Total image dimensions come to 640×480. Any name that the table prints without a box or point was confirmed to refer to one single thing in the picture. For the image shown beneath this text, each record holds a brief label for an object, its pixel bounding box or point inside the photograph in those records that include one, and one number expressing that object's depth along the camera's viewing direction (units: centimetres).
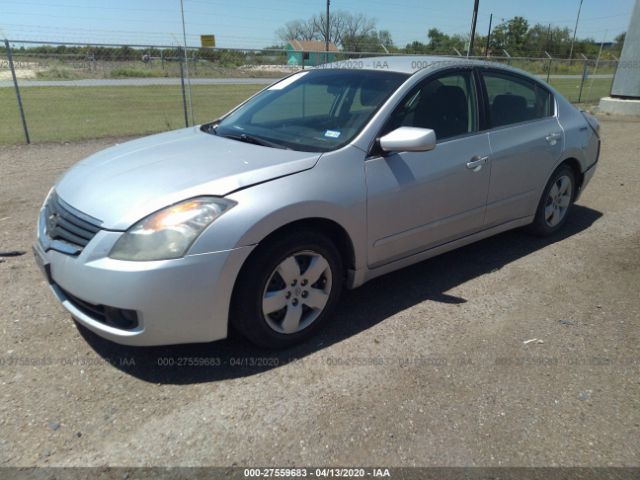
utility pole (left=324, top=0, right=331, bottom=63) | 1392
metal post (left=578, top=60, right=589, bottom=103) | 1800
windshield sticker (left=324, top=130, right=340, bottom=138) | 329
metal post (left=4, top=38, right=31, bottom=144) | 889
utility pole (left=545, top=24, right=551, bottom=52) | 5843
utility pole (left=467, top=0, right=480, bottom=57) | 1712
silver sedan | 256
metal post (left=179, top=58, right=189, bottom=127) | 1027
